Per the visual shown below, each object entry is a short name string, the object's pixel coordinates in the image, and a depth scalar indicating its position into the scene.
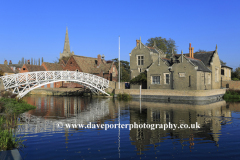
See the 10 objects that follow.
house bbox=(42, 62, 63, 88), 61.57
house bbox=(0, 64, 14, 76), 73.19
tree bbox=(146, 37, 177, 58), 68.81
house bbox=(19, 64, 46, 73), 63.09
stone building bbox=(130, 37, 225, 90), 38.72
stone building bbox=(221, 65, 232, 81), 50.68
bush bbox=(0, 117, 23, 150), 10.11
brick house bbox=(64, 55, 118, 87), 60.56
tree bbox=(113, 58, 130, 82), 70.84
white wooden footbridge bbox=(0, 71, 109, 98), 29.30
